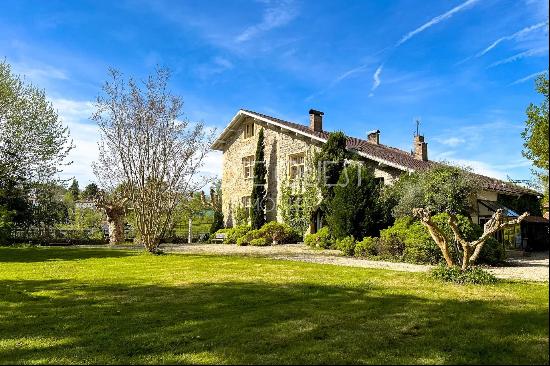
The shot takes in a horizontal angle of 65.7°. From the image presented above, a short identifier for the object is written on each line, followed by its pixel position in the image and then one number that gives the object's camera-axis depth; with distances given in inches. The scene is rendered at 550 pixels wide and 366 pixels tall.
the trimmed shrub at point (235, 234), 1039.6
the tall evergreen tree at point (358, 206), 695.1
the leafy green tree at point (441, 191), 593.3
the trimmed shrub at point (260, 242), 925.8
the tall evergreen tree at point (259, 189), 1053.8
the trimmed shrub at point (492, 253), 505.0
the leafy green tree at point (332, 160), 864.9
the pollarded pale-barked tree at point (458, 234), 334.0
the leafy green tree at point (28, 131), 923.4
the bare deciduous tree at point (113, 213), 1030.4
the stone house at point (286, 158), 815.1
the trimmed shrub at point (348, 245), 639.1
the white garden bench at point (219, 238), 1092.0
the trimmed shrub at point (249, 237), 953.5
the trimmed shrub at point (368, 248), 599.8
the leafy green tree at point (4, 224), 638.2
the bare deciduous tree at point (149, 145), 643.5
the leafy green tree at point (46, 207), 1000.2
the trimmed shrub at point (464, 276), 327.9
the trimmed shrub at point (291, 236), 952.9
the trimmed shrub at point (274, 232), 941.8
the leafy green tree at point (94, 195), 1090.4
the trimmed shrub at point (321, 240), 770.8
